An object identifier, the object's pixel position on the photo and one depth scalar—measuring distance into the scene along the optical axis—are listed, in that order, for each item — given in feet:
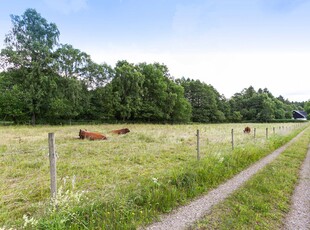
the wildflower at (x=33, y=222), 7.50
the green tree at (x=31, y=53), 73.26
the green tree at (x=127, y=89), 103.86
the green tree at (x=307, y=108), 274.85
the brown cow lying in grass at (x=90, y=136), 34.86
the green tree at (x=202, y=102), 176.57
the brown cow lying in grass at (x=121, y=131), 45.50
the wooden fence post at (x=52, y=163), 9.31
